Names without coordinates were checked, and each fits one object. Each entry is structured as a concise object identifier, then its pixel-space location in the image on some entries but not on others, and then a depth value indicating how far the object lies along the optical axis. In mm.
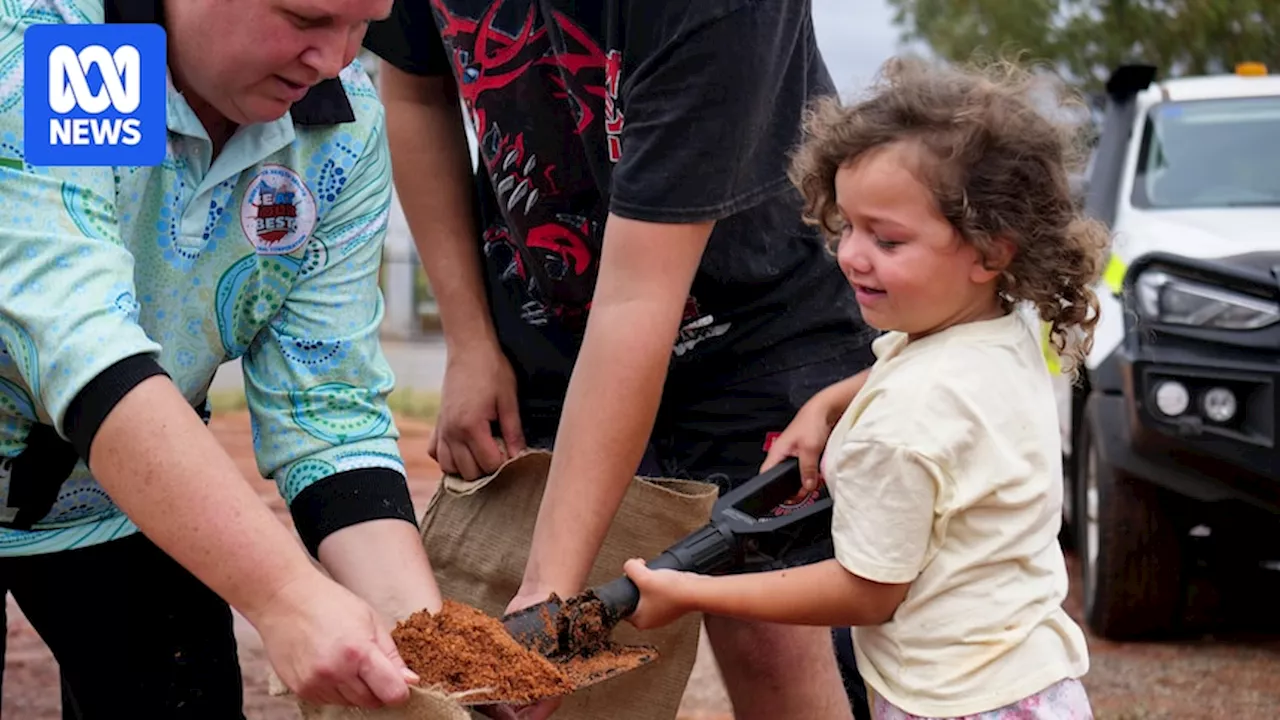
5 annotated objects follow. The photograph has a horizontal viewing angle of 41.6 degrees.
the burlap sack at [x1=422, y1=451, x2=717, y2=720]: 2748
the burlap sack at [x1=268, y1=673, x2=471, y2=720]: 2066
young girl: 2221
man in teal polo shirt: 2049
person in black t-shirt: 2402
